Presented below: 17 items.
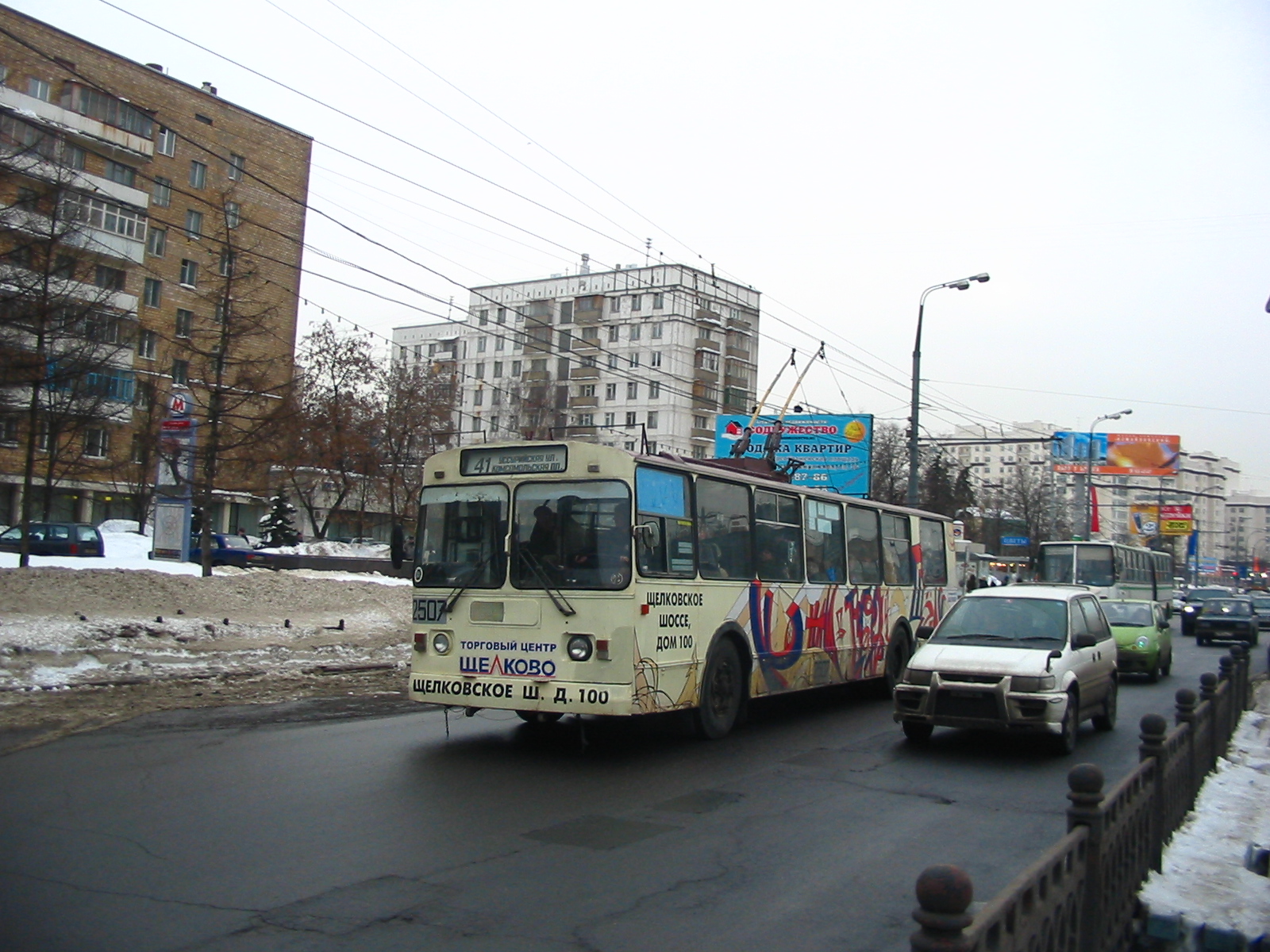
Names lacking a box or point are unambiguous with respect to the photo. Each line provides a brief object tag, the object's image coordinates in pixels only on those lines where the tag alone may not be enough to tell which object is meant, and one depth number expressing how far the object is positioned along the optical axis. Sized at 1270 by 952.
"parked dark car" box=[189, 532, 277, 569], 39.28
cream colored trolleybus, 9.93
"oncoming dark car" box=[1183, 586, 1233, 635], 42.03
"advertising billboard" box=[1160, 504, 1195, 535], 82.56
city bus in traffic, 39.12
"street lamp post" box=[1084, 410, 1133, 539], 55.00
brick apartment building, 25.03
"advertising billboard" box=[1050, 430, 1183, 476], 74.50
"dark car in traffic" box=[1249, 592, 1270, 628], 46.88
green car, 20.83
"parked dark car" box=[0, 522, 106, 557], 35.12
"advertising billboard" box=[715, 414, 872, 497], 35.31
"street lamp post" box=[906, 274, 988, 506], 27.48
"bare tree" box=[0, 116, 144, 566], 22.08
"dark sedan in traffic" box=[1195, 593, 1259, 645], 37.06
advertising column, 27.83
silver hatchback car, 10.74
